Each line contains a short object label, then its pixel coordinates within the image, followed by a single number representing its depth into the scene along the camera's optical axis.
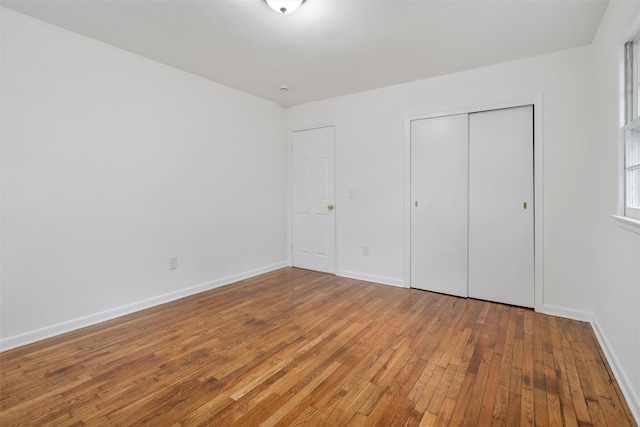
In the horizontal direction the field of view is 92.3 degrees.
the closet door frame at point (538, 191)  2.91
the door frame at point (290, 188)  4.68
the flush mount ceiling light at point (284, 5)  2.01
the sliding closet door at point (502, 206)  3.01
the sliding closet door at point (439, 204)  3.35
